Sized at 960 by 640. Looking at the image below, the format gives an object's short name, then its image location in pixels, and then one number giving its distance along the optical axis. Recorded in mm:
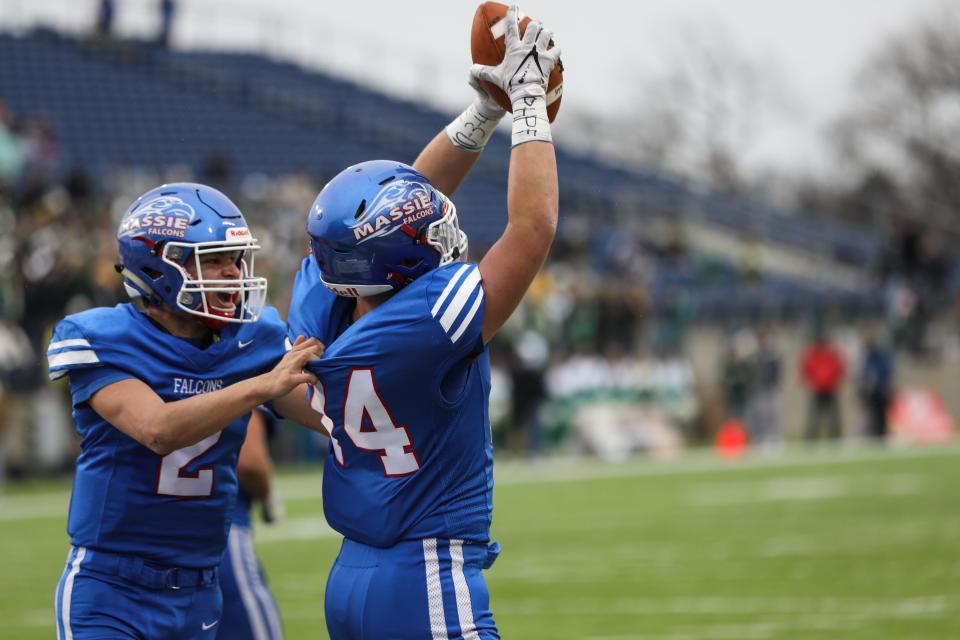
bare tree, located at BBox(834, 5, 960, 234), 76375
